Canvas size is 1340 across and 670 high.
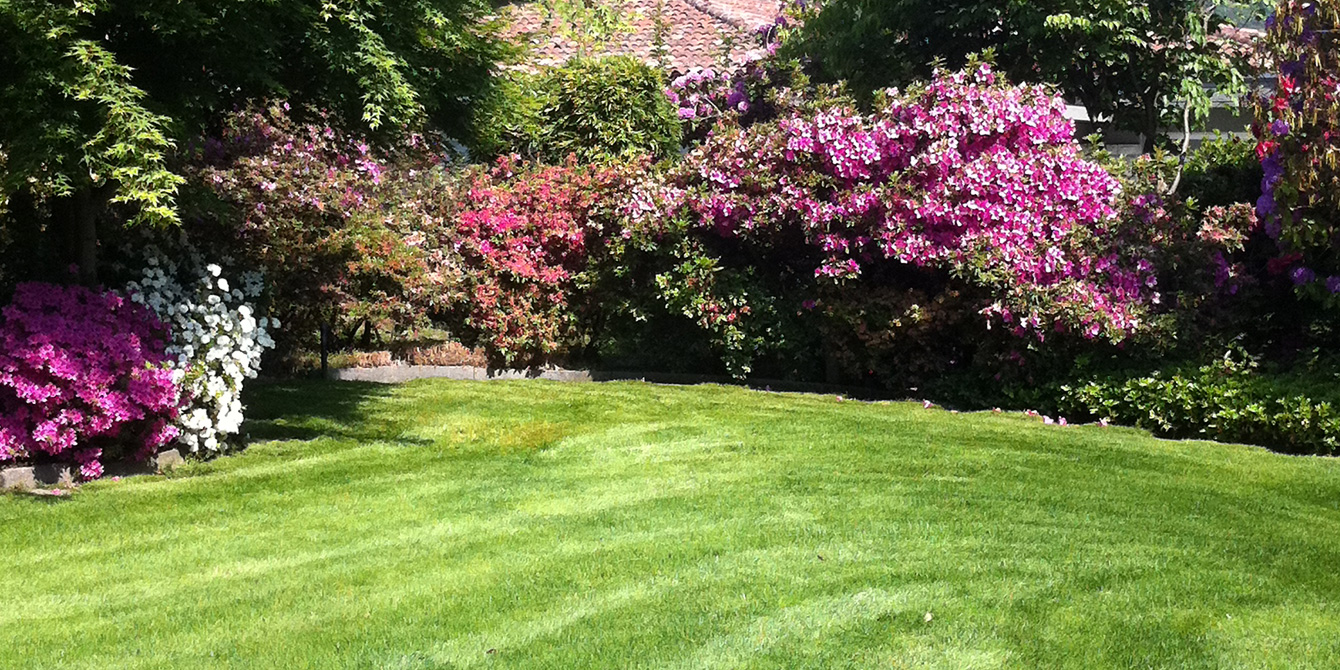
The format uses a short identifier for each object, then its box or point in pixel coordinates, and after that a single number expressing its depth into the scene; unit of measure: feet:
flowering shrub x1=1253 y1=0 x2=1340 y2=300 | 26.58
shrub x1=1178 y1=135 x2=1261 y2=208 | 33.86
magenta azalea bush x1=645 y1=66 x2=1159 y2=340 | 32.71
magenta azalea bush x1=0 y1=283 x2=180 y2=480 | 22.93
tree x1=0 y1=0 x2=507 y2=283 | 20.89
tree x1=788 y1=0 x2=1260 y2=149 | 45.42
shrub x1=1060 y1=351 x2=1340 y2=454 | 27.20
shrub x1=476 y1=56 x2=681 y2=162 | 49.80
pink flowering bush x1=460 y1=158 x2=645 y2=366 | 40.78
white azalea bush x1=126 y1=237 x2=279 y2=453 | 25.89
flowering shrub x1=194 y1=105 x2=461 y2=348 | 28.81
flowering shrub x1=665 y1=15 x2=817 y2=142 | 52.39
